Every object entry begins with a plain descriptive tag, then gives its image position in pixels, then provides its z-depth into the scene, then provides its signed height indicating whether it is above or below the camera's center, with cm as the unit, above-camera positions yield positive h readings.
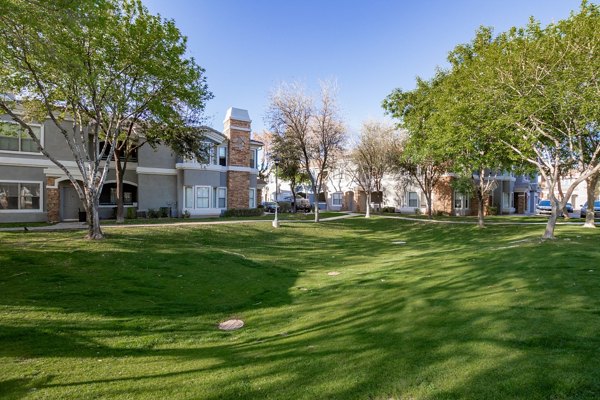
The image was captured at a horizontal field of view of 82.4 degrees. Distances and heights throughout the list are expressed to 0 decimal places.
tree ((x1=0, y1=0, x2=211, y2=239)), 912 +468
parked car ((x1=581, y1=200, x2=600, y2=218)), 3411 -108
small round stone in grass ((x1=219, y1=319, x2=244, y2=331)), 721 -268
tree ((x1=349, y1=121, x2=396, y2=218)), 3262 +500
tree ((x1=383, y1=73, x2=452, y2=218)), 1822 +564
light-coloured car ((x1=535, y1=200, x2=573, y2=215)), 3922 -92
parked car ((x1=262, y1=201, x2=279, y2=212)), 4376 -70
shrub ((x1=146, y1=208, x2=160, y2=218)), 2598 -91
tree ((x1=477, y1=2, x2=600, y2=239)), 1312 +478
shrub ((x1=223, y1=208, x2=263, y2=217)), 2951 -99
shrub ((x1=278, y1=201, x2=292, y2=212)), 4338 -78
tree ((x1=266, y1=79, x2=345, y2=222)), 2673 +602
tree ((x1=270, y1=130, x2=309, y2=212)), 3200 +434
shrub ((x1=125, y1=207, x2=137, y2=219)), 2514 -87
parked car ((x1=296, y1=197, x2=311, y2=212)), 4475 -56
